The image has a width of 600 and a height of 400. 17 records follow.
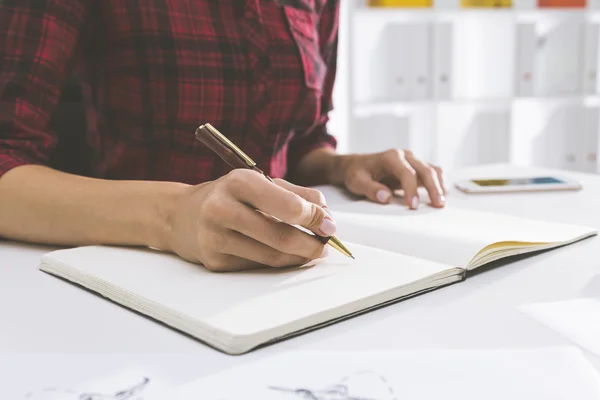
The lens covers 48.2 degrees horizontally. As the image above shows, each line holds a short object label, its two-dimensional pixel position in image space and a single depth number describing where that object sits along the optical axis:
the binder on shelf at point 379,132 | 2.72
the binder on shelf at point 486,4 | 2.81
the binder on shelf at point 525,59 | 2.82
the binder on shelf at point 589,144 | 2.97
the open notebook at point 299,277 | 0.48
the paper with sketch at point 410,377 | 0.39
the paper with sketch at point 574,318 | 0.47
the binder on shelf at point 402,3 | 2.66
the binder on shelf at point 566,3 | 2.88
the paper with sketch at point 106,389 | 0.39
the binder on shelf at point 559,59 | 2.90
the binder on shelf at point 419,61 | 2.70
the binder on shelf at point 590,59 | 2.90
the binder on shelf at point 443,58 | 2.71
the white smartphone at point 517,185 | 1.06
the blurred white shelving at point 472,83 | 2.70
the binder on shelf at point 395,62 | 2.70
